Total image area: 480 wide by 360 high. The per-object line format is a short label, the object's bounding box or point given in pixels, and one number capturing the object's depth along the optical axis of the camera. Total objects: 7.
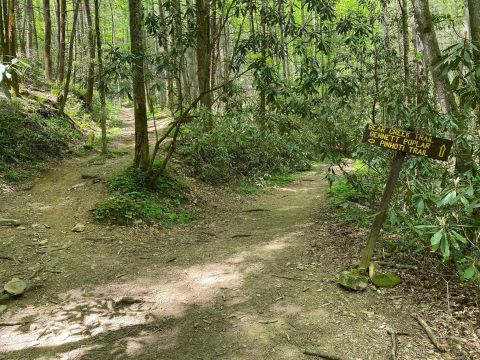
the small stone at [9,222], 6.41
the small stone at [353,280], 4.75
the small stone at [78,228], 6.63
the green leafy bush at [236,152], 10.54
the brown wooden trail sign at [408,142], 4.21
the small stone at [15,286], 4.52
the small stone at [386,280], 4.81
